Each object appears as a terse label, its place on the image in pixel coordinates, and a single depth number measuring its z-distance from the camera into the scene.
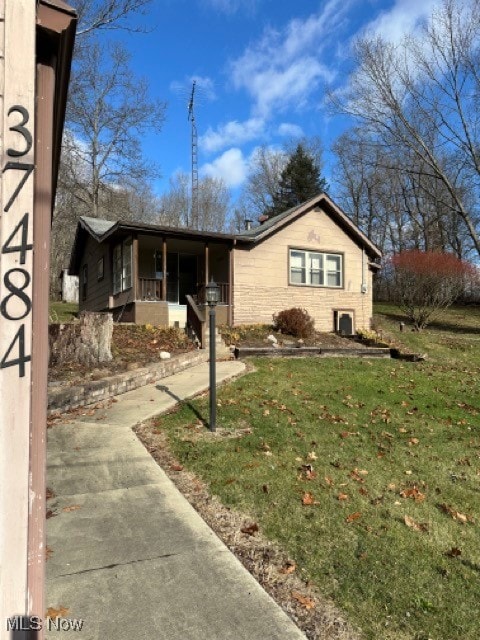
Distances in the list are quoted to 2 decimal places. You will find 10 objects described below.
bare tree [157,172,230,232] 45.88
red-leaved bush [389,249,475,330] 19.11
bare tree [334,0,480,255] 21.38
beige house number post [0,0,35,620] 2.18
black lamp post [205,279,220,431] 5.99
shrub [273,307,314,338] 15.63
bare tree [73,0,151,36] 19.62
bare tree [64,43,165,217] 28.84
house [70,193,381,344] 15.96
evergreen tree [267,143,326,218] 39.47
